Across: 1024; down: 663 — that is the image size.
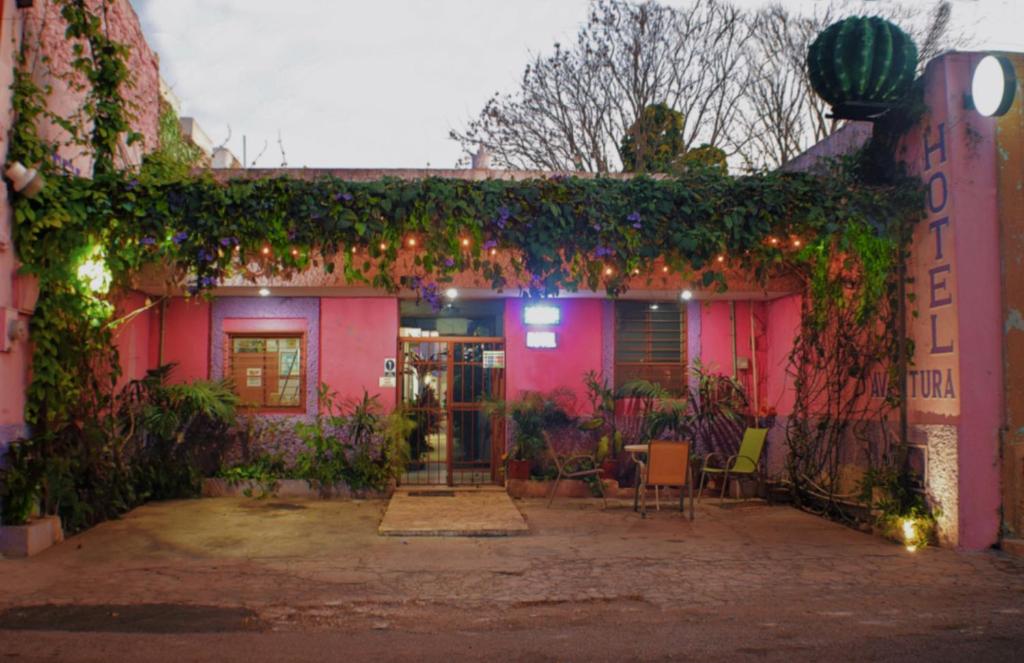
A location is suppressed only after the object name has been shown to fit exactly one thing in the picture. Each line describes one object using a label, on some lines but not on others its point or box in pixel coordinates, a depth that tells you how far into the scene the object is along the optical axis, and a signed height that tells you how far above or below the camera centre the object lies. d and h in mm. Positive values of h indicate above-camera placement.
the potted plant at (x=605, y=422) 11562 -555
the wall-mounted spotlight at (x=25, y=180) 7383 +1852
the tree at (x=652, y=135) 18594 +5818
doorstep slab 8602 -1542
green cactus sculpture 8156 +3270
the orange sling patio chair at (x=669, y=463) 9414 -918
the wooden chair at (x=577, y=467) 10250 -1129
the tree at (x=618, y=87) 18531 +7038
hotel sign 7816 +908
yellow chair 10492 -950
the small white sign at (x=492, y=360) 12016 +345
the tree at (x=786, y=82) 19266 +7591
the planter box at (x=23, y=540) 7293 -1447
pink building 11383 +609
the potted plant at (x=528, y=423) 11367 -562
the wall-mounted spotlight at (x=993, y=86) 7301 +2773
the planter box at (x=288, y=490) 11062 -1485
